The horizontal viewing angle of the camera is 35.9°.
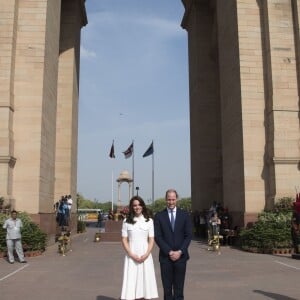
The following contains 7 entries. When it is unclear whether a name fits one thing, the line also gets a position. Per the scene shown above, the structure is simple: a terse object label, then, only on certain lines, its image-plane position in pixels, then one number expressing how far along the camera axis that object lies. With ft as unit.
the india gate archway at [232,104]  60.95
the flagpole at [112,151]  123.13
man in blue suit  21.66
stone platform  77.00
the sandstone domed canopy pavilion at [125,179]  171.01
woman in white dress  21.57
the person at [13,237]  46.70
